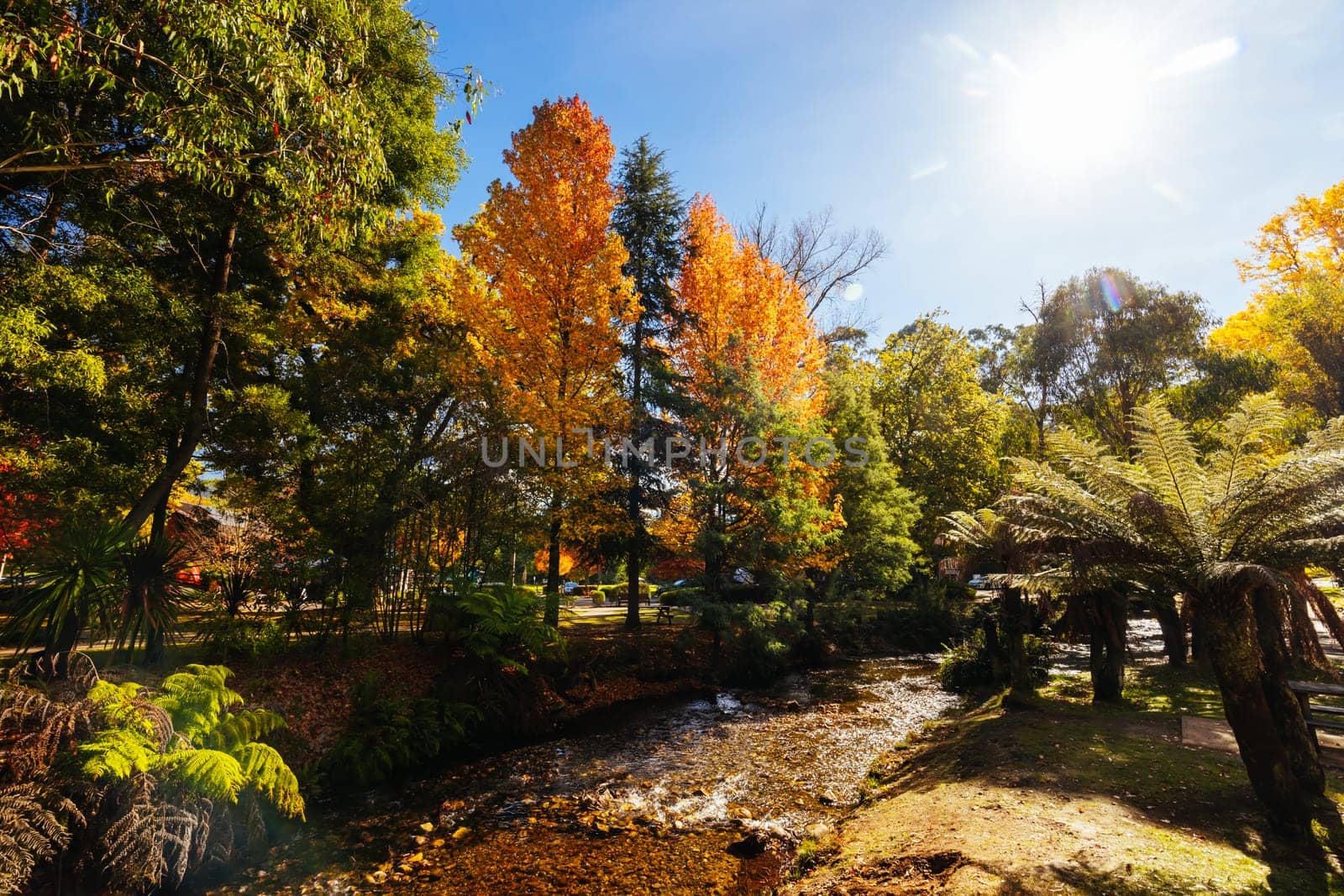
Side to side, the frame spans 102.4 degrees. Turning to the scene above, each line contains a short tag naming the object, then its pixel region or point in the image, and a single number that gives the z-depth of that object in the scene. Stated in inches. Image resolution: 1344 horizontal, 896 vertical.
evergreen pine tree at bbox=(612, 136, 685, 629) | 698.8
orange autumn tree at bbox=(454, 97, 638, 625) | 506.3
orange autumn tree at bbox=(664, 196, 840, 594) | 507.2
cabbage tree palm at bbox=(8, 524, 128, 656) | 257.9
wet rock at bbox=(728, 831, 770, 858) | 219.5
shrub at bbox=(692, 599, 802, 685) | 484.4
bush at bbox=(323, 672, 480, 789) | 297.7
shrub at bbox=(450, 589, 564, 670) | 394.9
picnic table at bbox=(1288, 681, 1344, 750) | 187.8
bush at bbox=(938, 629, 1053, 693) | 455.8
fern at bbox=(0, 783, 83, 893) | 156.2
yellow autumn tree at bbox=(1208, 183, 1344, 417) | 675.4
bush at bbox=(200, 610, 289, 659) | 356.2
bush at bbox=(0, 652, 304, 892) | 171.9
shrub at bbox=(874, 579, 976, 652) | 732.0
